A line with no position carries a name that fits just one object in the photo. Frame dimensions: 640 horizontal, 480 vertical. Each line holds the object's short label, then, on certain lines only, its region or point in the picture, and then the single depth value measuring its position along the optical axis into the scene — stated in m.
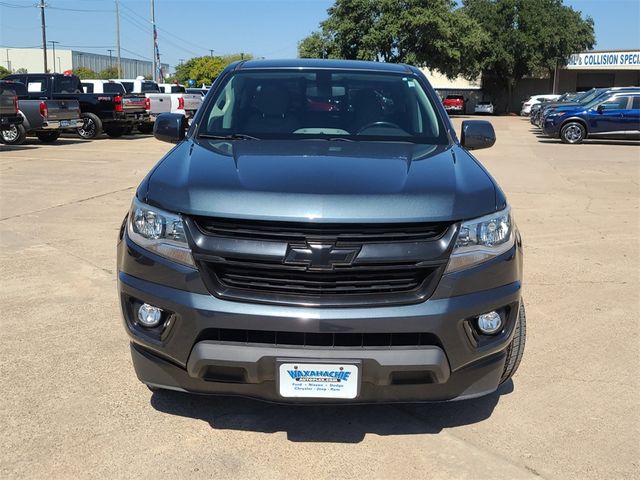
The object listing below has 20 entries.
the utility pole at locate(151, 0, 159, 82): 53.97
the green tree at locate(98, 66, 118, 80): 101.94
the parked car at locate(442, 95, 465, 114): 51.81
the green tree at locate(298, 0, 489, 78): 44.16
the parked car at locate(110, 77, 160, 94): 26.39
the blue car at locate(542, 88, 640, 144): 21.53
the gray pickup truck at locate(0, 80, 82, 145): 18.08
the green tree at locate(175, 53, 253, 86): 95.43
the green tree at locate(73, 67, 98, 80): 99.72
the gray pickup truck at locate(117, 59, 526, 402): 2.77
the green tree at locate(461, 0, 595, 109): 52.19
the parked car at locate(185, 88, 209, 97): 28.90
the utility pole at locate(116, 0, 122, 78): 59.86
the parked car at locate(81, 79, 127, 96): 23.28
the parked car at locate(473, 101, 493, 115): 56.31
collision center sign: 57.19
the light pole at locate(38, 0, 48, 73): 56.68
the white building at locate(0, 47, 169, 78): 138.12
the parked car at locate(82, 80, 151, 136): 21.39
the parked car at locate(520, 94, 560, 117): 40.97
